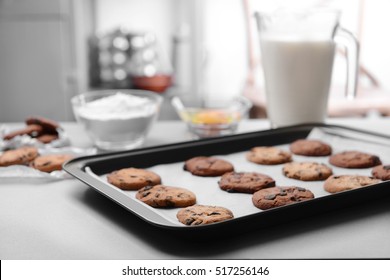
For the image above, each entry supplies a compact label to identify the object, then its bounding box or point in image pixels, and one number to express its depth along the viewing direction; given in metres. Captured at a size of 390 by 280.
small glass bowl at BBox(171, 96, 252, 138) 1.29
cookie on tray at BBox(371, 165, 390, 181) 0.95
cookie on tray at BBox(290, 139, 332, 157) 1.14
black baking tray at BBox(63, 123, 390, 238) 0.72
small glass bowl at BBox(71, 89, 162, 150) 1.19
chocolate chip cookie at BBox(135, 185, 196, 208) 0.84
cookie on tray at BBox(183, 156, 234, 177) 1.01
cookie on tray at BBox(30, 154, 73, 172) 1.06
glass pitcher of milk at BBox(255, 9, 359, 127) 1.31
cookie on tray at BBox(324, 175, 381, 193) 0.89
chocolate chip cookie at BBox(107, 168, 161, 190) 0.93
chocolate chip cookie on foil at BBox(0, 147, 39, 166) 1.09
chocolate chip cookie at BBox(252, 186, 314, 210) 0.83
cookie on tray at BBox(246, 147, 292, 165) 1.09
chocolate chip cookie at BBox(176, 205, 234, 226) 0.75
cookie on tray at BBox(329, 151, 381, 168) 1.04
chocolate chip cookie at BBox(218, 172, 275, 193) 0.91
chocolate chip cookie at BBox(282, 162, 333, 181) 0.98
